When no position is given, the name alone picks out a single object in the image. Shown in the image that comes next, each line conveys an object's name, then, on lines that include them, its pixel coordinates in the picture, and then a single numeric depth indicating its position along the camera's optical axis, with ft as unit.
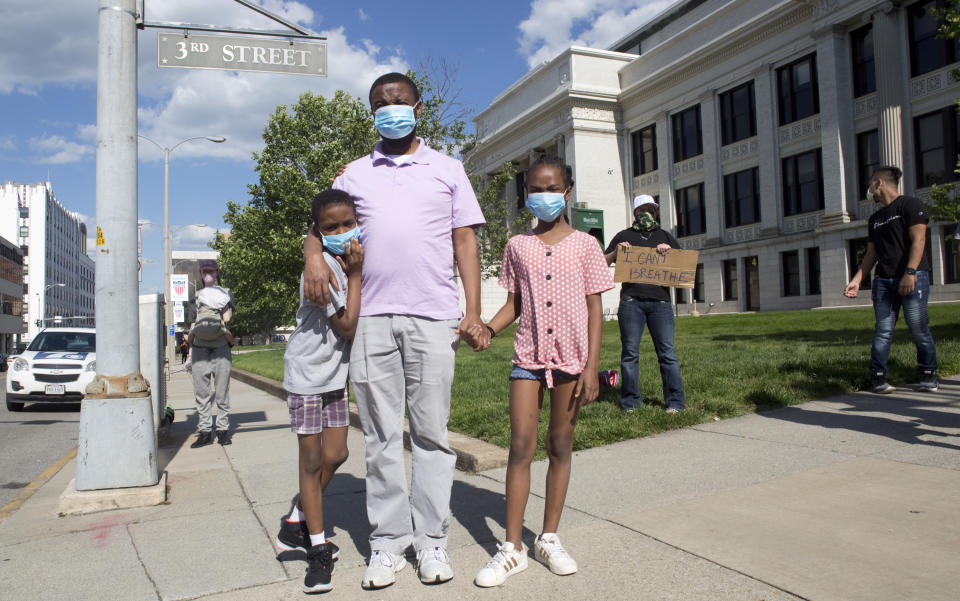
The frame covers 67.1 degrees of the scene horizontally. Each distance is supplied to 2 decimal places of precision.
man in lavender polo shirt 10.61
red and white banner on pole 92.89
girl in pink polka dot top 10.77
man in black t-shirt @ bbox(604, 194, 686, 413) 20.86
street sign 19.62
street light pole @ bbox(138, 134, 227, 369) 110.98
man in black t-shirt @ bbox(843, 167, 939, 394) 21.59
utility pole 16.02
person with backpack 24.54
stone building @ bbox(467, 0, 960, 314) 86.63
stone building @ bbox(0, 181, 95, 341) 345.51
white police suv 43.19
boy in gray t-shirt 10.57
